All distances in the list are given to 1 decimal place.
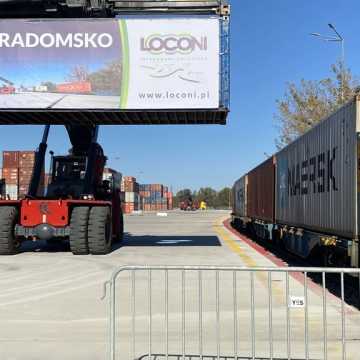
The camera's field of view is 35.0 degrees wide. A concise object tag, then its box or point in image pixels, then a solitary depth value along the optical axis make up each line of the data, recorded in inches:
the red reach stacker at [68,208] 656.4
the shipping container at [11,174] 2267.2
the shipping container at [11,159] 2610.7
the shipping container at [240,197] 1230.9
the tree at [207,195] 7143.7
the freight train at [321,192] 376.8
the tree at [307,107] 1288.3
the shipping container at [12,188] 1975.4
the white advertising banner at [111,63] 667.4
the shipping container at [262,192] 794.2
